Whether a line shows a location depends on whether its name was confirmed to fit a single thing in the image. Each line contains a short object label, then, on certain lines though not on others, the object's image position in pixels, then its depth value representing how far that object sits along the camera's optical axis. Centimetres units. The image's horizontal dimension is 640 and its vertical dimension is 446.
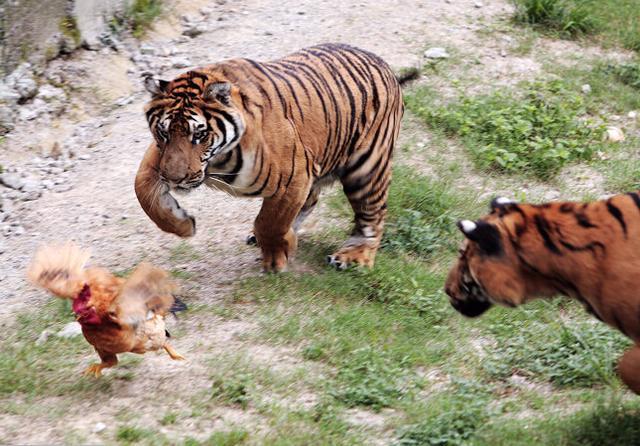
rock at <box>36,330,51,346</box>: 1038
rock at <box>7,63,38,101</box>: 1548
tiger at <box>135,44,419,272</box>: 1066
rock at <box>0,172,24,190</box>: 1435
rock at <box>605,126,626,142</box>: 1602
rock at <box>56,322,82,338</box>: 1048
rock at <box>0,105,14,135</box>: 1520
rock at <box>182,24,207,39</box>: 1828
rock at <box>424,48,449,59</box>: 1770
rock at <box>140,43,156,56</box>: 1742
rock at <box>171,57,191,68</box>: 1709
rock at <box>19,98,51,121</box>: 1544
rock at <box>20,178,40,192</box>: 1433
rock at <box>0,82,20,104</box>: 1527
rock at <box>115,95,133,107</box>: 1623
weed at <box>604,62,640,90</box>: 1762
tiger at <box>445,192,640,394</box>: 801
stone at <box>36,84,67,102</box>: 1579
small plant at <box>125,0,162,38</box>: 1766
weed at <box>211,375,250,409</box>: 920
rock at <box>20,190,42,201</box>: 1420
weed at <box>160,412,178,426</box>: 867
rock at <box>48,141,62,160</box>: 1513
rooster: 854
